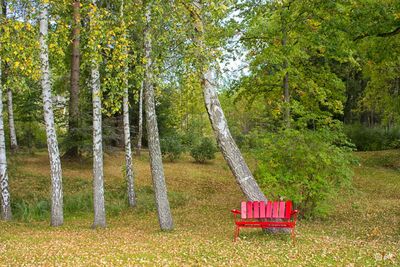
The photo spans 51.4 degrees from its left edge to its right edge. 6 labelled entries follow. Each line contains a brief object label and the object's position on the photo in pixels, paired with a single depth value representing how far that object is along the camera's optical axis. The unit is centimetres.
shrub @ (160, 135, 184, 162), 2291
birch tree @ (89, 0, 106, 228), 1064
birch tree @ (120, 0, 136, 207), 1418
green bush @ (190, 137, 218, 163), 2414
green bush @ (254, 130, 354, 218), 1191
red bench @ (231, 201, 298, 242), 903
